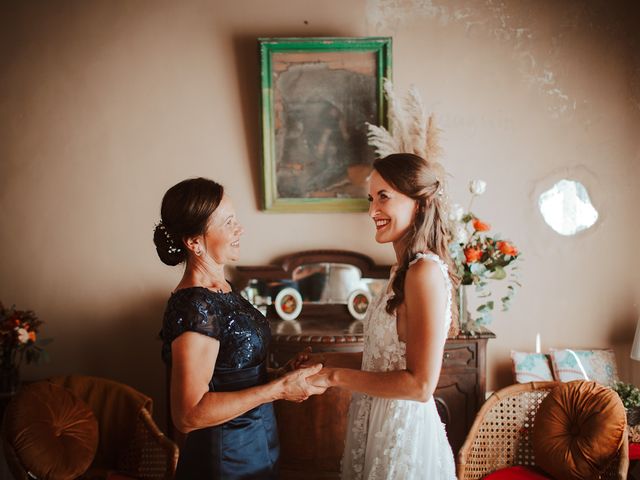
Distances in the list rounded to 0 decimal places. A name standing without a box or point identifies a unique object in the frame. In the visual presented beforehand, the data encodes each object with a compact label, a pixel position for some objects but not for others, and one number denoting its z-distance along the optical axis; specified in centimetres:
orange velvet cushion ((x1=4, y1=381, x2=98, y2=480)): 212
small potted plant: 258
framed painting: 309
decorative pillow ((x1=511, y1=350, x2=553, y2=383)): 305
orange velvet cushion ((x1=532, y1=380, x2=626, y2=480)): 213
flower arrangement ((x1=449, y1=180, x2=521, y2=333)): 272
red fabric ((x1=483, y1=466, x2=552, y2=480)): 233
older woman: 146
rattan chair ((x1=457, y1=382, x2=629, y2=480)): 245
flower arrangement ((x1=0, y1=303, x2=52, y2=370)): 285
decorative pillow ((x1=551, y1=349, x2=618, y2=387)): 303
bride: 151
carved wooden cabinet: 269
